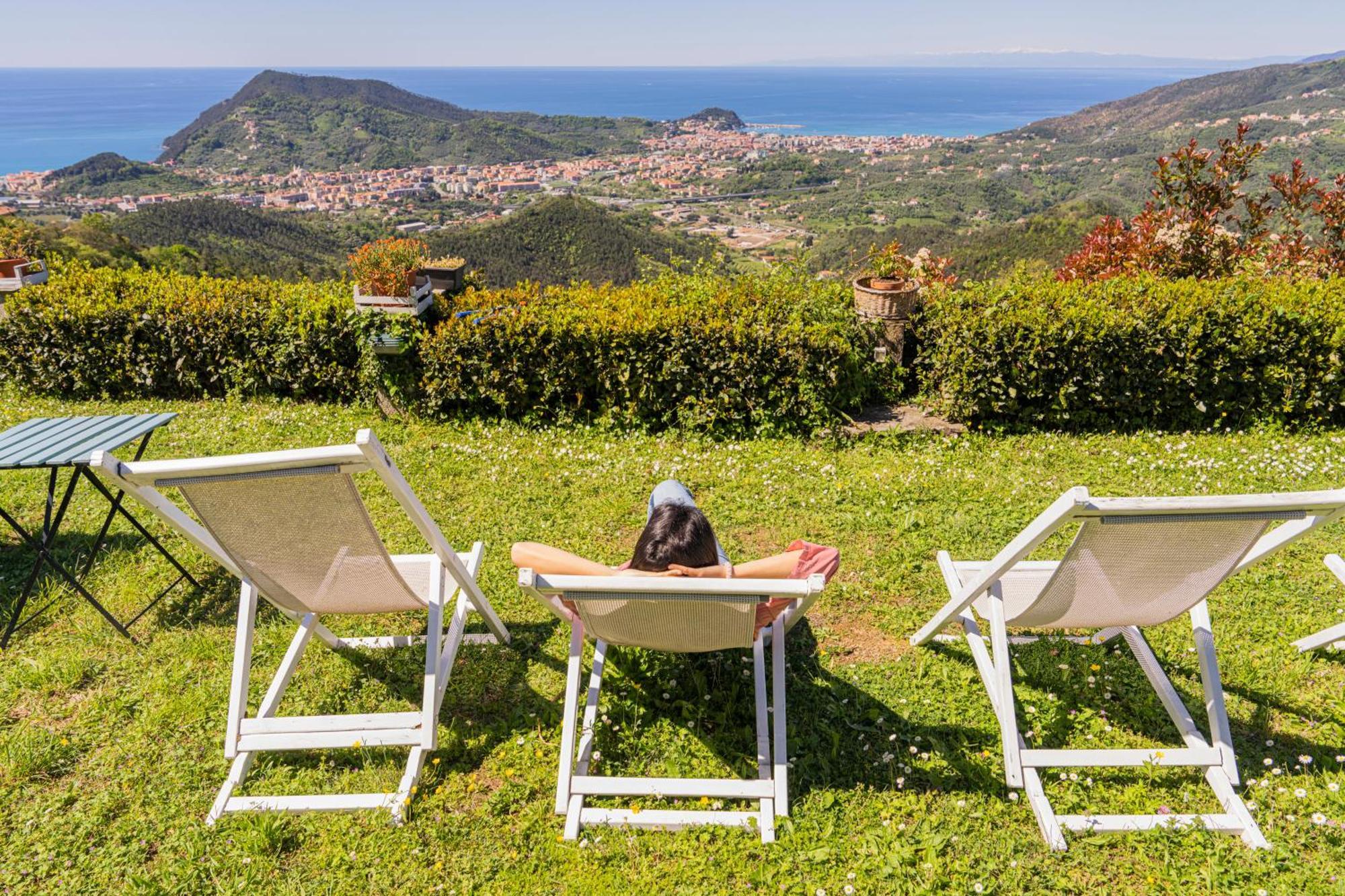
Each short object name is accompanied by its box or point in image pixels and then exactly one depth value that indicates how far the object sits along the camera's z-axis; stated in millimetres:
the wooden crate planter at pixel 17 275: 7352
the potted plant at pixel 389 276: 6449
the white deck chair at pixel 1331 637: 3277
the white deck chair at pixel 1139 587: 2303
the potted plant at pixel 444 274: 7289
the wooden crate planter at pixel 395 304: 6582
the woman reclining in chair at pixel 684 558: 2514
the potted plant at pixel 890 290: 6641
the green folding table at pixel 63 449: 3334
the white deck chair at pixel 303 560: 2406
